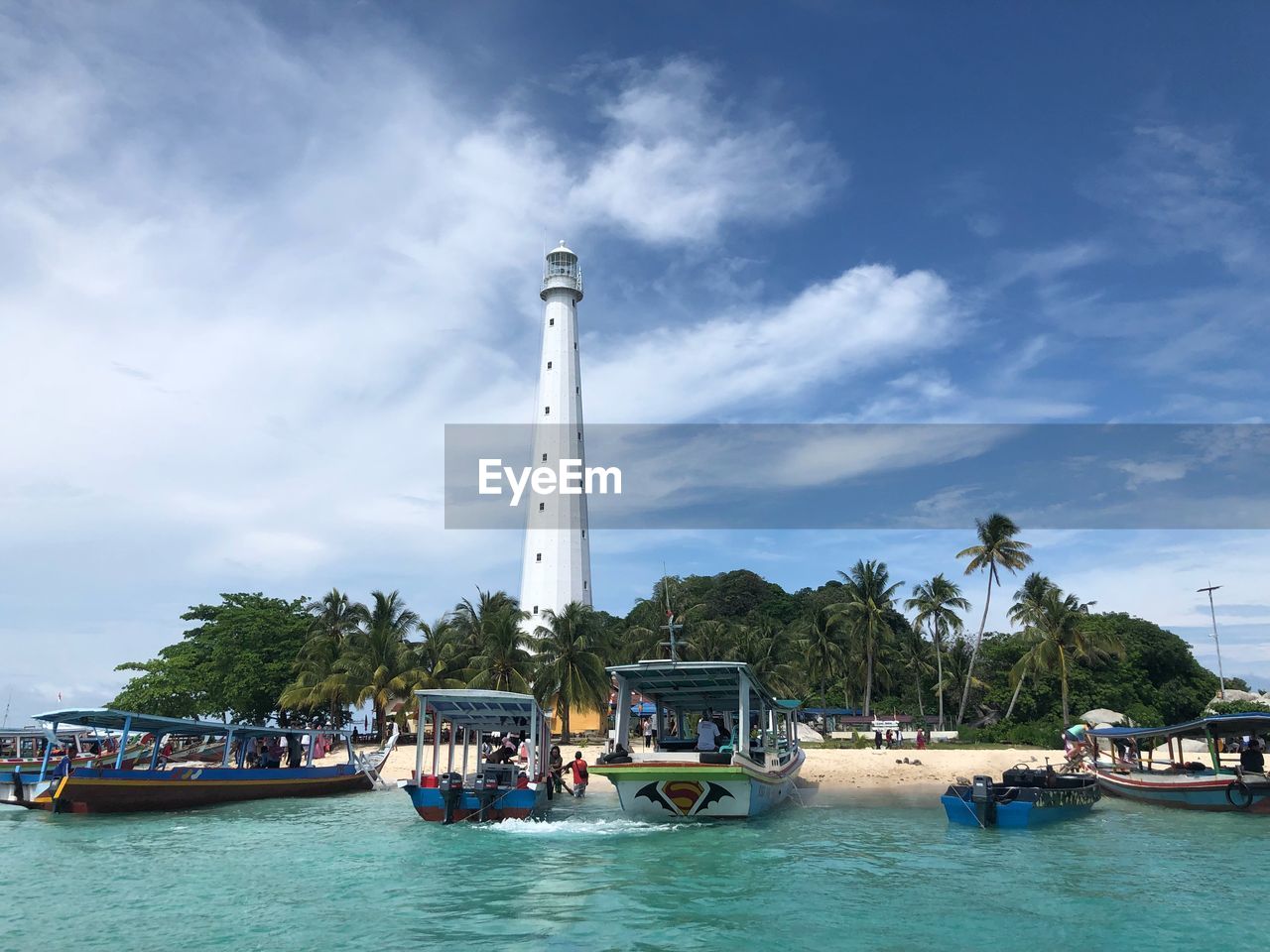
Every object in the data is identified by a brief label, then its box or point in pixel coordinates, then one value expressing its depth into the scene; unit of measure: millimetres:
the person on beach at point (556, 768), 27392
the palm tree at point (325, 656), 45969
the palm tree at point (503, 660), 44312
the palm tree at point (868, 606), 53938
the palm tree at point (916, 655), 59594
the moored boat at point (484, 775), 21953
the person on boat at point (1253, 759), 24266
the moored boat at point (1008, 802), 20953
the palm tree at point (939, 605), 54625
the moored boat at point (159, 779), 24766
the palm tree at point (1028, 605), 48972
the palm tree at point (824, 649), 56656
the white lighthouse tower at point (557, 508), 53531
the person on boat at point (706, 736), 22969
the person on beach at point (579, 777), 27641
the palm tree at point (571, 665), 44312
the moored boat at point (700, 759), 20703
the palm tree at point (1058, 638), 46562
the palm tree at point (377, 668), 44438
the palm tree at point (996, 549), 50906
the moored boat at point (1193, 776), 23484
